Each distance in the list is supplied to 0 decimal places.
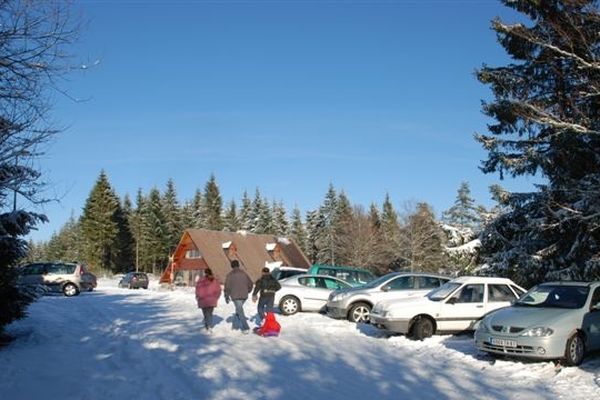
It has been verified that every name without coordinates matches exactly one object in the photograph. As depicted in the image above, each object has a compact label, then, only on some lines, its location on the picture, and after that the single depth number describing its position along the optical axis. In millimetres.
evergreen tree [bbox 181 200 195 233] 89875
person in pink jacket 16297
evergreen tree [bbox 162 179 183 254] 86500
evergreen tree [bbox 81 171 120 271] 77875
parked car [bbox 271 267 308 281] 26953
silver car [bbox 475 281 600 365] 11664
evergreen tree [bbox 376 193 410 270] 74875
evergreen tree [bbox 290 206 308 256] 90438
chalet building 60875
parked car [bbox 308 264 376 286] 26172
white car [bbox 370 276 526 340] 15984
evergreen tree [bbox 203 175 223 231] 92062
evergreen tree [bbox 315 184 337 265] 82562
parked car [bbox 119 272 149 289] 52844
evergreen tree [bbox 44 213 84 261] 92069
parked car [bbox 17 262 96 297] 31594
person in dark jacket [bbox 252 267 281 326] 17516
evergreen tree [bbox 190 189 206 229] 91250
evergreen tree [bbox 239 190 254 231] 89562
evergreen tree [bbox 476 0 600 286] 20562
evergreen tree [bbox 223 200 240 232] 92500
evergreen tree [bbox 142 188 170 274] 84500
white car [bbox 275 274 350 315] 22766
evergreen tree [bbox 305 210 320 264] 88188
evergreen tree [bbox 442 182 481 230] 75500
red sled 15945
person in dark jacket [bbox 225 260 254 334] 16469
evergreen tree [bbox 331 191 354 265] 78938
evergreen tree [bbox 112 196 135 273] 83562
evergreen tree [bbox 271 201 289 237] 89062
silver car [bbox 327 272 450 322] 19938
